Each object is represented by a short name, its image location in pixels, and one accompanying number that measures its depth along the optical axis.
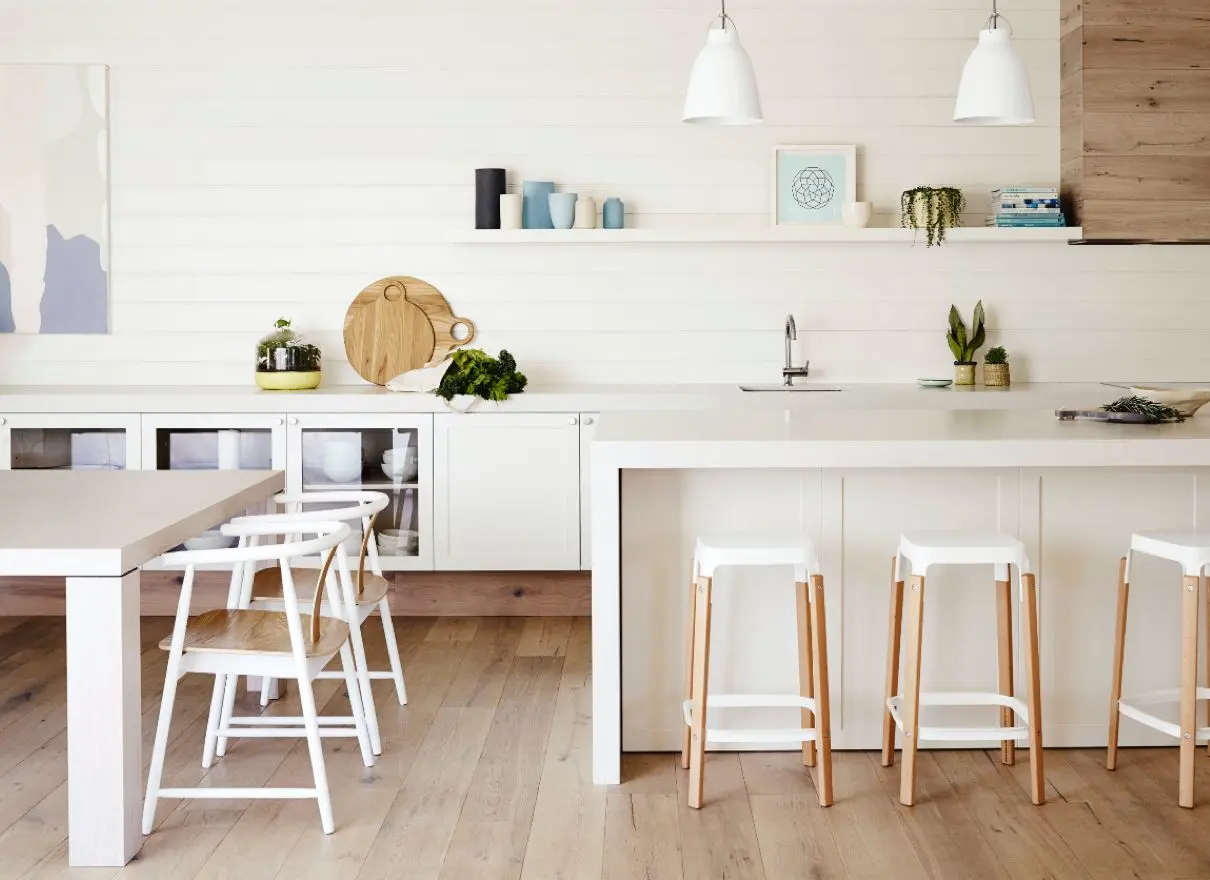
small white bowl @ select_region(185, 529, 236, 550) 5.03
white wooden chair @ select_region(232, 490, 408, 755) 3.38
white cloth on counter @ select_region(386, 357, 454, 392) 5.16
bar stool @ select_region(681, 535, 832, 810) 3.07
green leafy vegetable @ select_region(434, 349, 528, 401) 4.96
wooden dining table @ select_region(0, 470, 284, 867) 2.70
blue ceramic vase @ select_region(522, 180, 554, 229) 5.32
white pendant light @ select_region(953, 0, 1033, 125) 3.55
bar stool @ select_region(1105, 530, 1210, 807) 3.11
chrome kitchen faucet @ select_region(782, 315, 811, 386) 5.34
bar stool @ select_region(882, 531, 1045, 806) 3.09
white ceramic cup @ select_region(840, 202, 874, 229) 5.22
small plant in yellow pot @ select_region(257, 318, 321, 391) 5.15
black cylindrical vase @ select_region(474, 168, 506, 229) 5.27
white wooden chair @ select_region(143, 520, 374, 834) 2.87
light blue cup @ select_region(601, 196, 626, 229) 5.31
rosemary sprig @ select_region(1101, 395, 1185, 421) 3.64
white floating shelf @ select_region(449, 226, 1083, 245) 5.21
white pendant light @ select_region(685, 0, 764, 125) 3.43
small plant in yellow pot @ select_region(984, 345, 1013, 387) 5.29
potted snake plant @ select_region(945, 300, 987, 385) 5.34
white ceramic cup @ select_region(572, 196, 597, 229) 5.29
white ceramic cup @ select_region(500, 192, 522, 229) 5.23
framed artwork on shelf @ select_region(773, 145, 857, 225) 5.35
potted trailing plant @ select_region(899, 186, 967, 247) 5.20
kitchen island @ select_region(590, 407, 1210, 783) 3.51
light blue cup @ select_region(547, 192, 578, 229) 5.25
